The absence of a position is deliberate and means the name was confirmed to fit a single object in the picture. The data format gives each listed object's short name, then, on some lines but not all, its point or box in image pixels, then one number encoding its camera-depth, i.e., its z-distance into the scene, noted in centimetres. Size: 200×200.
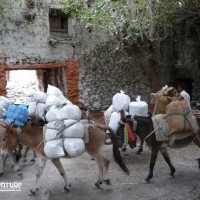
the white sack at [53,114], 533
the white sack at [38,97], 732
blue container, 644
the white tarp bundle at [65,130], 513
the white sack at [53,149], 510
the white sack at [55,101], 559
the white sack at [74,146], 511
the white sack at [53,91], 579
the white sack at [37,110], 722
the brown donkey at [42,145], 552
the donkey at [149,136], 602
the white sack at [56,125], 525
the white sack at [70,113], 534
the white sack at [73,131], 522
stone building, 1012
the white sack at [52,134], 520
